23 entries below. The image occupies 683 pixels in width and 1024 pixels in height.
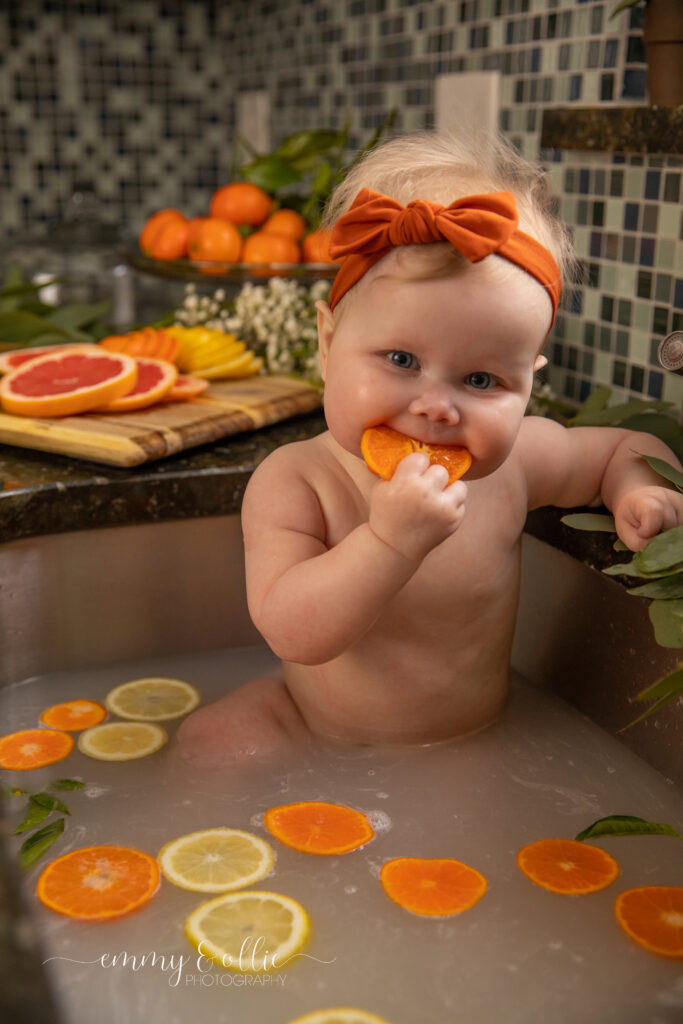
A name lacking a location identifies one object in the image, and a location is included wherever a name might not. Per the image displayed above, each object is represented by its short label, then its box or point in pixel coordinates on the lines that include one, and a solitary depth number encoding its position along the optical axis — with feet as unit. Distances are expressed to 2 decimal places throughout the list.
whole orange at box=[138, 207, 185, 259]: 5.89
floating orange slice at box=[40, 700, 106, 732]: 3.76
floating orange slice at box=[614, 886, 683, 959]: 2.69
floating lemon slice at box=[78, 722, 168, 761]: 3.57
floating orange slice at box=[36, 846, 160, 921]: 2.77
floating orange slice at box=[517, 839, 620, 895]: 2.93
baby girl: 2.78
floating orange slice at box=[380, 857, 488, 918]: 2.82
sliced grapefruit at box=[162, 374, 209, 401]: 4.63
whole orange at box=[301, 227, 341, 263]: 5.39
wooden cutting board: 4.03
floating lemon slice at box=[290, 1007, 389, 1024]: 2.42
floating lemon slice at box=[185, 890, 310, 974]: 2.59
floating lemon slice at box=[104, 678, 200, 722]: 3.85
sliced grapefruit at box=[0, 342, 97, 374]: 4.78
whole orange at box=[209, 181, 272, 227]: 5.88
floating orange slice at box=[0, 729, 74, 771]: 3.51
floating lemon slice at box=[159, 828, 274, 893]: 2.89
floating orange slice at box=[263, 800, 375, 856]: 3.06
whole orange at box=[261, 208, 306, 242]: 5.68
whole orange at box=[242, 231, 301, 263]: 5.47
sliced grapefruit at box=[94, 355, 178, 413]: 4.42
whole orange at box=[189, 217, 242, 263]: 5.54
